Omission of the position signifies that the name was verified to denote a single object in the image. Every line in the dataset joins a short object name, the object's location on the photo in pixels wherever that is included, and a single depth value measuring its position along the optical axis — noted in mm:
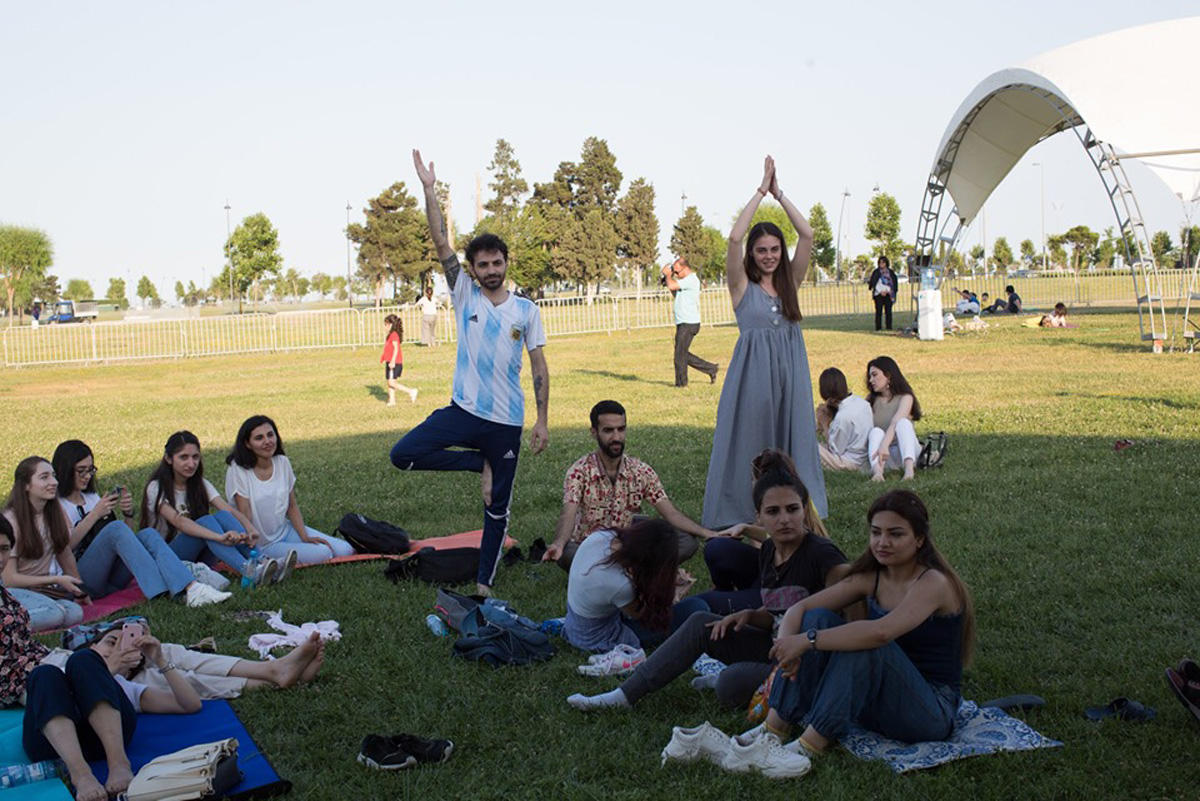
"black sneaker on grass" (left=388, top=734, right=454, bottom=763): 4422
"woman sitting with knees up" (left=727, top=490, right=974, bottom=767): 4152
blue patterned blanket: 4195
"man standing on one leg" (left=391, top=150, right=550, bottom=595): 6613
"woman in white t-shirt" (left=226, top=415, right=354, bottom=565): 7867
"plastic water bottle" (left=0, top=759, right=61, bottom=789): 4289
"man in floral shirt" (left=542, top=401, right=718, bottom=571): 6922
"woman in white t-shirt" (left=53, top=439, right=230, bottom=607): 7125
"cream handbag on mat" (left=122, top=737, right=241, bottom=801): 3973
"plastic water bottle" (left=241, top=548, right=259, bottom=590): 7391
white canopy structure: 21188
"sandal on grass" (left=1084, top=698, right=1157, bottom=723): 4535
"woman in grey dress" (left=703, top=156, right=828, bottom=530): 6738
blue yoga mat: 4195
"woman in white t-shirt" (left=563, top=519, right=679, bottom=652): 5133
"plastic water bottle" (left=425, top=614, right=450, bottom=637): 6164
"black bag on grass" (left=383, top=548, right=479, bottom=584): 7324
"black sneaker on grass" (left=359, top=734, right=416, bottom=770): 4352
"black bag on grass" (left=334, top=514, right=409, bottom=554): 8172
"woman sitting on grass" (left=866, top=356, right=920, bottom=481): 10070
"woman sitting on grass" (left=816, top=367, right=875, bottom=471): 10281
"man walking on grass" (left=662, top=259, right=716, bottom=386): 17312
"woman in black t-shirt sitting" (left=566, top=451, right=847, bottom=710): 4828
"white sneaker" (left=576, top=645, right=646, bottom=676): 5352
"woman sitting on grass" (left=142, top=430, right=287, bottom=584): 7590
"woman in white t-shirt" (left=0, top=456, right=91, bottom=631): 6645
